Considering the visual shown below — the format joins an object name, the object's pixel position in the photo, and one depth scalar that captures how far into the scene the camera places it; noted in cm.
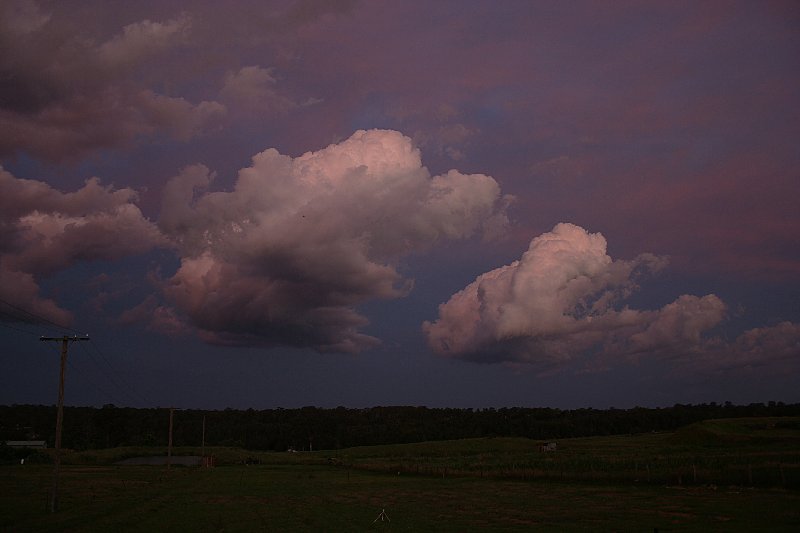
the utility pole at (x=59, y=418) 4325
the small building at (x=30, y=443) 15290
